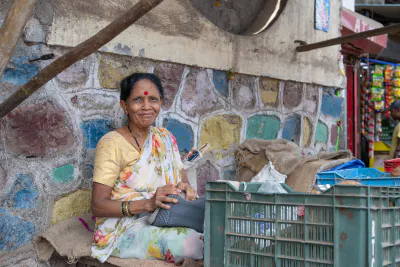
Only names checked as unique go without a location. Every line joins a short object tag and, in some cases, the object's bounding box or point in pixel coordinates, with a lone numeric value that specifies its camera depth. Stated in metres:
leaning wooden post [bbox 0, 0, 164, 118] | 1.98
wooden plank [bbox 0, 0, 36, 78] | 1.92
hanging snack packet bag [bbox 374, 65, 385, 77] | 8.65
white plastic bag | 3.62
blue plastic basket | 3.04
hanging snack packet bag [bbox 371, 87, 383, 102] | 8.65
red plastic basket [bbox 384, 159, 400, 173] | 3.33
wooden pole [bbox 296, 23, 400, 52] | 3.75
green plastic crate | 1.68
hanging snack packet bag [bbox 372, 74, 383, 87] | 8.65
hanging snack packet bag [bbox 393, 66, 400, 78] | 8.77
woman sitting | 2.40
